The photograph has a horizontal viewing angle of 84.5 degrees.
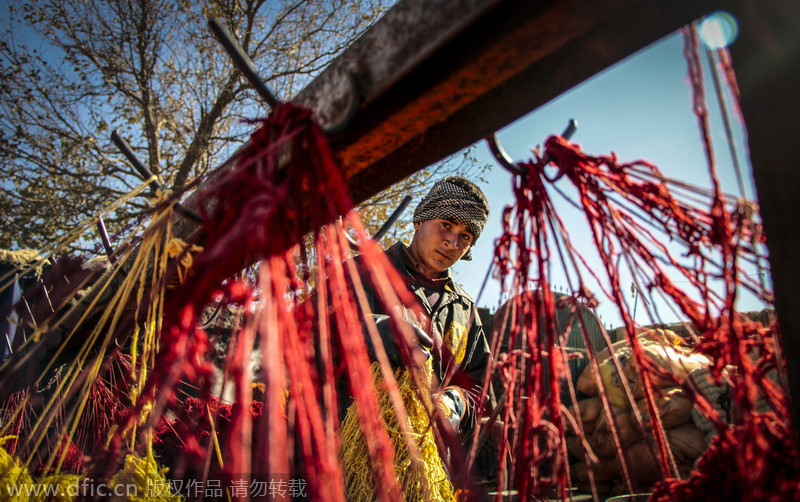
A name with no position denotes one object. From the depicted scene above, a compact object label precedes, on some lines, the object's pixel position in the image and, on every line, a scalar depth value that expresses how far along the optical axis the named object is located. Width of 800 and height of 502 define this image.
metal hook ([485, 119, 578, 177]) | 0.80
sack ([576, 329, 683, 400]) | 3.47
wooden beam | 0.65
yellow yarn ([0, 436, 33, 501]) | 1.10
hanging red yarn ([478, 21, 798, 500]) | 0.53
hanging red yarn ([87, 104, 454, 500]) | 0.48
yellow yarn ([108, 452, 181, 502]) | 1.02
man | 2.03
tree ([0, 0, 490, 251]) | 6.54
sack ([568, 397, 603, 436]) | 3.75
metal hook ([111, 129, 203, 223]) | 1.20
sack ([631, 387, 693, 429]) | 3.17
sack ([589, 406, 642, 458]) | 3.33
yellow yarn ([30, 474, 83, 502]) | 1.12
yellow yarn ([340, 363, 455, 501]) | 1.37
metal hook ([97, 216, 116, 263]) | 1.38
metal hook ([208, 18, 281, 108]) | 0.82
